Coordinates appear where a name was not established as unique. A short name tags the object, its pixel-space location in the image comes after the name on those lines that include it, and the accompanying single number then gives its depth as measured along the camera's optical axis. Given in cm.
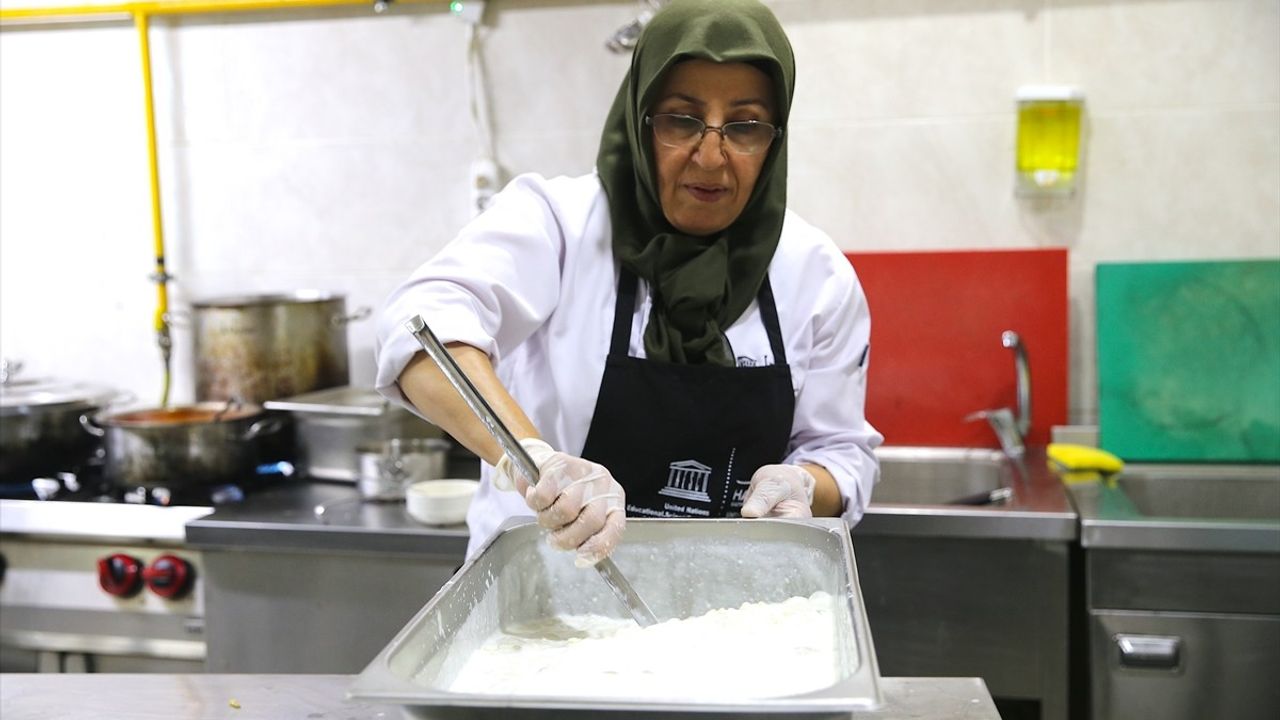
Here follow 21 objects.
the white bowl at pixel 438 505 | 215
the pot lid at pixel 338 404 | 248
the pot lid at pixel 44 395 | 257
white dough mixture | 96
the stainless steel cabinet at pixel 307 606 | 218
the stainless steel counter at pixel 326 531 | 212
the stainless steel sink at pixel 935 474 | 255
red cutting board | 260
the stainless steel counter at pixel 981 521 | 202
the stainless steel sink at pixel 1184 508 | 198
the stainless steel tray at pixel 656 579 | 95
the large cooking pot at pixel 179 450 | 242
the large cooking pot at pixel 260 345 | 270
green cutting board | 250
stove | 230
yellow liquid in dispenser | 254
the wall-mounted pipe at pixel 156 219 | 290
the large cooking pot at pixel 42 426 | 256
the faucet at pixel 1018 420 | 253
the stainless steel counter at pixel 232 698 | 121
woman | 155
